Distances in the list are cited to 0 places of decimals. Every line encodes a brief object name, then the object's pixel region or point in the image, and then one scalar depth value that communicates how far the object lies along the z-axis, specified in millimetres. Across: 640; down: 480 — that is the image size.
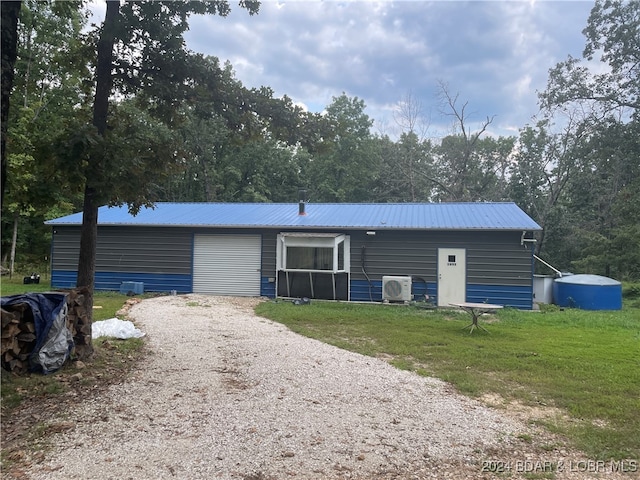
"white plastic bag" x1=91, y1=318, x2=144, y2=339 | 7020
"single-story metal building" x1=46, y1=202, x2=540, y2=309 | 12703
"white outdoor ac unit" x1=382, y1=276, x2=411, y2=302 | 12680
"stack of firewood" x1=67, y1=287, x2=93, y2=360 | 5539
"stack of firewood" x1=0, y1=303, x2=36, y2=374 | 4629
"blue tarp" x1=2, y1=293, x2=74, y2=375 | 4883
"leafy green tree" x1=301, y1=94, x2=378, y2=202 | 31469
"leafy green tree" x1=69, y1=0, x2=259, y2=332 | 5270
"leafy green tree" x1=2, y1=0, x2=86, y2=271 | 5375
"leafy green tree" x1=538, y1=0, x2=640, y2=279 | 19380
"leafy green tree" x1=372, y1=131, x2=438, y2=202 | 30391
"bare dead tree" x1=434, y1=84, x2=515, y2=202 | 30125
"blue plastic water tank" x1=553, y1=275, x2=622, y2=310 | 13164
